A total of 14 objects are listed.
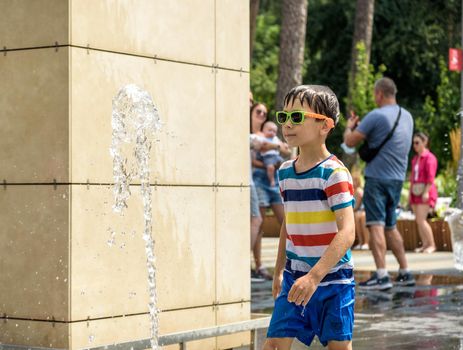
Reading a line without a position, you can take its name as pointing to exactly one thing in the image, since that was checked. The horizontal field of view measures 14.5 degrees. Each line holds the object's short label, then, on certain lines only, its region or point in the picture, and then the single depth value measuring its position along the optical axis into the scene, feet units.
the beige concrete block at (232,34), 37.15
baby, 66.52
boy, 26.30
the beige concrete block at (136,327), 32.06
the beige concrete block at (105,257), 31.72
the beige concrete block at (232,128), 37.13
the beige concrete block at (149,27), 32.25
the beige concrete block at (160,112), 31.91
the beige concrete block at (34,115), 31.67
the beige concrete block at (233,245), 36.98
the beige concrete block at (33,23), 31.78
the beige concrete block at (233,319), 37.22
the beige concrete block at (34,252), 31.59
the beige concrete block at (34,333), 31.68
